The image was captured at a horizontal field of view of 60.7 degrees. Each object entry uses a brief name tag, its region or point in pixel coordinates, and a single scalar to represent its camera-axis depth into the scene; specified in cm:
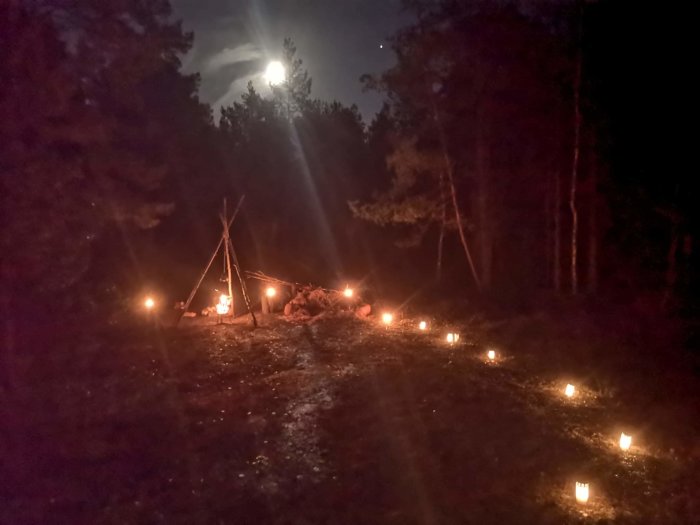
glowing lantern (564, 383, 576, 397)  980
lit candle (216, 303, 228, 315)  1543
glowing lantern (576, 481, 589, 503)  636
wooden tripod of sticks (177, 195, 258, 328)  1544
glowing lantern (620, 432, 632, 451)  778
